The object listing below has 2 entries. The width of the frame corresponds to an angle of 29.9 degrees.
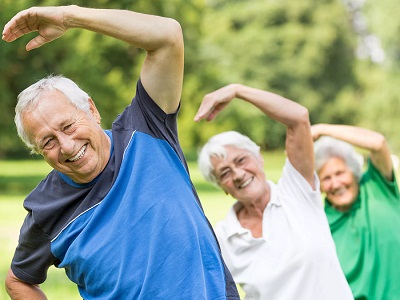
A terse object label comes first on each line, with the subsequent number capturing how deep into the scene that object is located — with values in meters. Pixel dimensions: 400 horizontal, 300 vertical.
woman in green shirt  4.38
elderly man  2.71
